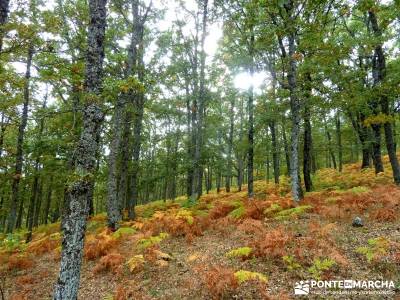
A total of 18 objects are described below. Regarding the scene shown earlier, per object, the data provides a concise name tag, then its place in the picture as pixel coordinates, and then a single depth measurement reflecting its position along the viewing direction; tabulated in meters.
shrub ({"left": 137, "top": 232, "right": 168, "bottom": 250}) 10.12
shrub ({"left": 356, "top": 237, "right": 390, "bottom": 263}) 7.07
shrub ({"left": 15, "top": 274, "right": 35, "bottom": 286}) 9.55
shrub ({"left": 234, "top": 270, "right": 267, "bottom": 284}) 6.61
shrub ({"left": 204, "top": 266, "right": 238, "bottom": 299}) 6.55
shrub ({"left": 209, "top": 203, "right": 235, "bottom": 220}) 13.29
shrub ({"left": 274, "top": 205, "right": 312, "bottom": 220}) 10.94
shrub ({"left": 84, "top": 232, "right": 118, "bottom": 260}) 10.59
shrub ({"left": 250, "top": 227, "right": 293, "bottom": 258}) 7.87
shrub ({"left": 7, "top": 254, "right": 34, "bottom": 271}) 11.10
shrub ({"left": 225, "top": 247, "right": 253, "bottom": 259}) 8.04
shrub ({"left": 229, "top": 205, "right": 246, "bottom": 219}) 12.24
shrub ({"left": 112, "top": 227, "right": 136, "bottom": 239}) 11.71
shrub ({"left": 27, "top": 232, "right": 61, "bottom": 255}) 12.79
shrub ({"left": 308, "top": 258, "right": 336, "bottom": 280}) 6.72
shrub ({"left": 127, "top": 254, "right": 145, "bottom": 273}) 8.70
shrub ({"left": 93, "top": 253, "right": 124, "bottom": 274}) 9.24
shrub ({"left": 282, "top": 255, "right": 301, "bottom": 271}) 7.12
